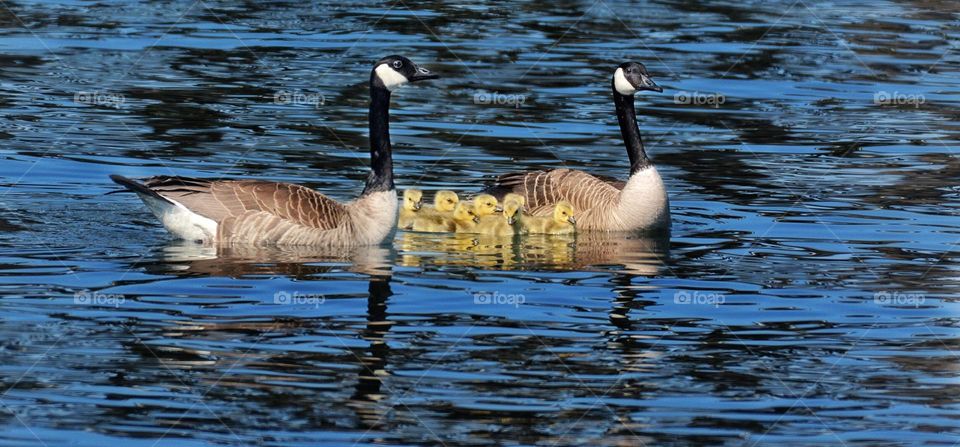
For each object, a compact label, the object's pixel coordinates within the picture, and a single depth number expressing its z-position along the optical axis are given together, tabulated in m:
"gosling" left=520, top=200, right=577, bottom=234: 16.41
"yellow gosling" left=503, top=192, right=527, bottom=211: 16.25
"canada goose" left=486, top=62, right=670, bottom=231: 16.61
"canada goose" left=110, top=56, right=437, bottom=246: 14.82
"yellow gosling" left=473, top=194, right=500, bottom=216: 16.14
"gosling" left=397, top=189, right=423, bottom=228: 16.38
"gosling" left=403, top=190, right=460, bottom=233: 16.30
